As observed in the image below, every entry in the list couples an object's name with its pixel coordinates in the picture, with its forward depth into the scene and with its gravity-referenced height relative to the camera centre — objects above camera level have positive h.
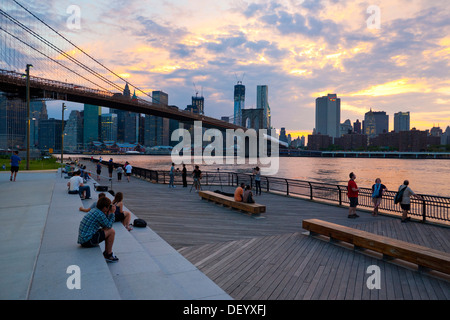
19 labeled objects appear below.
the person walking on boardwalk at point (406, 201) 9.73 -1.47
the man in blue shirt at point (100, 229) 5.26 -1.39
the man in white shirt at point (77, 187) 12.04 -1.38
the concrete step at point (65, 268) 3.75 -1.81
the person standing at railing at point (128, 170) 22.91 -1.21
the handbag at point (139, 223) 8.42 -2.02
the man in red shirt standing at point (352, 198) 10.67 -1.50
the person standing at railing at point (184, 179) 20.29 -1.66
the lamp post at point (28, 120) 25.07 +2.92
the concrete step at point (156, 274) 4.24 -2.02
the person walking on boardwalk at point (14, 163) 17.39 -0.57
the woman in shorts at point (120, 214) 8.05 -1.68
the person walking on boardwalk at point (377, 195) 10.88 -1.41
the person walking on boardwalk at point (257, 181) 16.91 -1.44
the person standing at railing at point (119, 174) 23.83 -1.60
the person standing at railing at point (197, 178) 17.67 -1.37
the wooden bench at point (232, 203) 10.41 -1.87
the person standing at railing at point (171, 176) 19.86 -1.42
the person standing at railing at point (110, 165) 22.11 -0.85
